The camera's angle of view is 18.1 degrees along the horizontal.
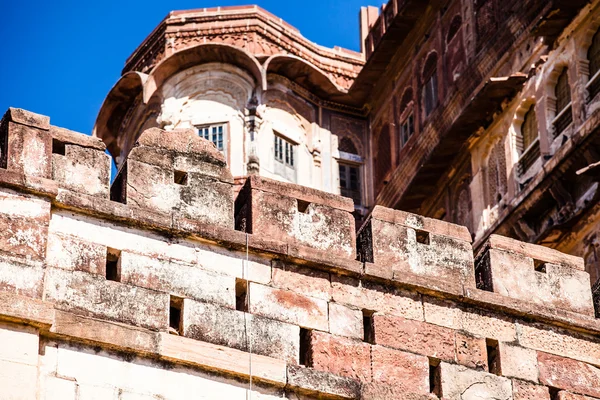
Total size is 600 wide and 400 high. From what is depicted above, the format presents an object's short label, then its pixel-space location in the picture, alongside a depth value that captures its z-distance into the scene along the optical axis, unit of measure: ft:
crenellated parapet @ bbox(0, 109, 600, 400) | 48.57
